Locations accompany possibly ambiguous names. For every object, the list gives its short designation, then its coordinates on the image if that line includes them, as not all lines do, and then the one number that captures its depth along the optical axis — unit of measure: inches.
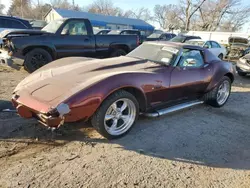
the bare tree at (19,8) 2099.9
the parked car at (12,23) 373.2
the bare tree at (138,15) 2485.4
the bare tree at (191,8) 1414.9
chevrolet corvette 97.7
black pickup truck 218.2
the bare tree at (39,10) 2067.8
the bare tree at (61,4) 2309.3
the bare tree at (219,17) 1514.7
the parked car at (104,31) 490.4
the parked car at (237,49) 543.9
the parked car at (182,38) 461.2
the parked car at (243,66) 315.1
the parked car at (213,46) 427.9
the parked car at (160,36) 563.1
